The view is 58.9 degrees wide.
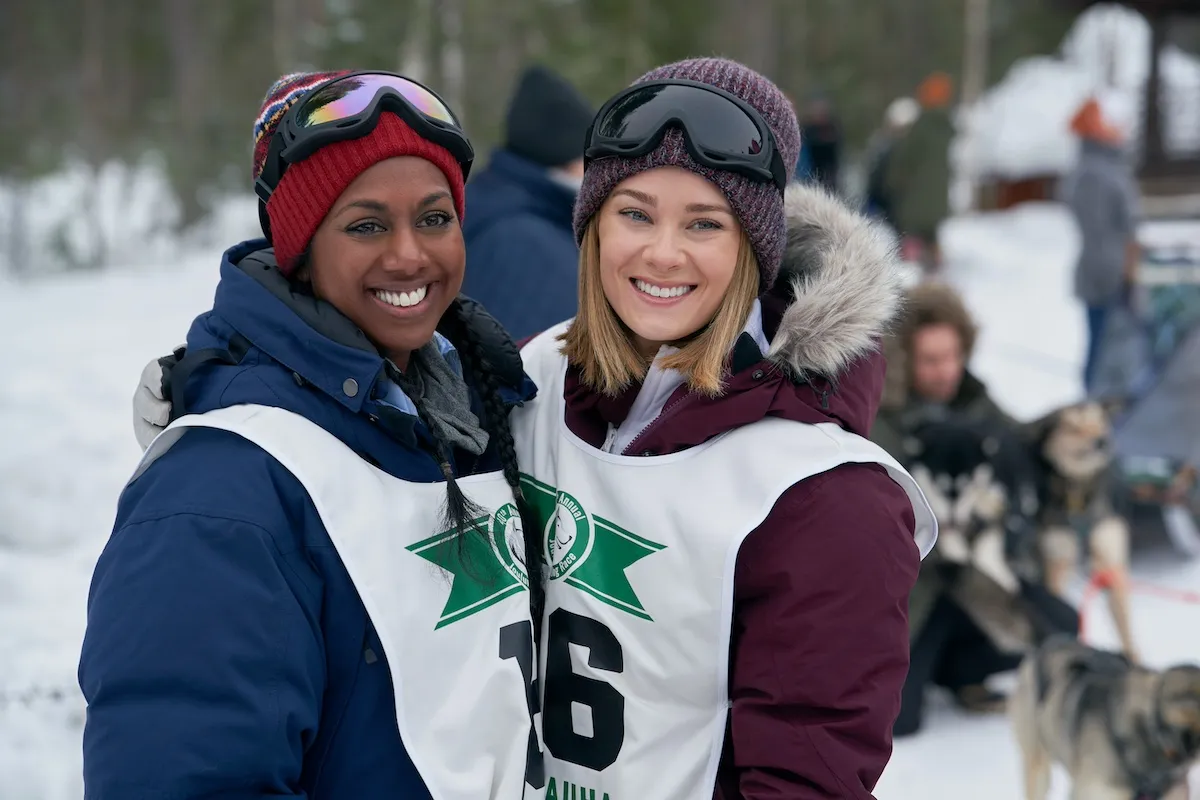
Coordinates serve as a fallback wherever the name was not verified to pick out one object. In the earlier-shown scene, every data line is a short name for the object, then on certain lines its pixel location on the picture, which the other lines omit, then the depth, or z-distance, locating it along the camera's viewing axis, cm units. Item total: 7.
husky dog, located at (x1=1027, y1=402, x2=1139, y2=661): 429
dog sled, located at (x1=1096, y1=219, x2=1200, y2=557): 543
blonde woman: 160
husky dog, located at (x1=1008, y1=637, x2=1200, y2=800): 282
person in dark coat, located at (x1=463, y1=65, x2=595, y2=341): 355
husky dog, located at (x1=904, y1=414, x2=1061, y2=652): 409
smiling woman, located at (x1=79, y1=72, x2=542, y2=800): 136
